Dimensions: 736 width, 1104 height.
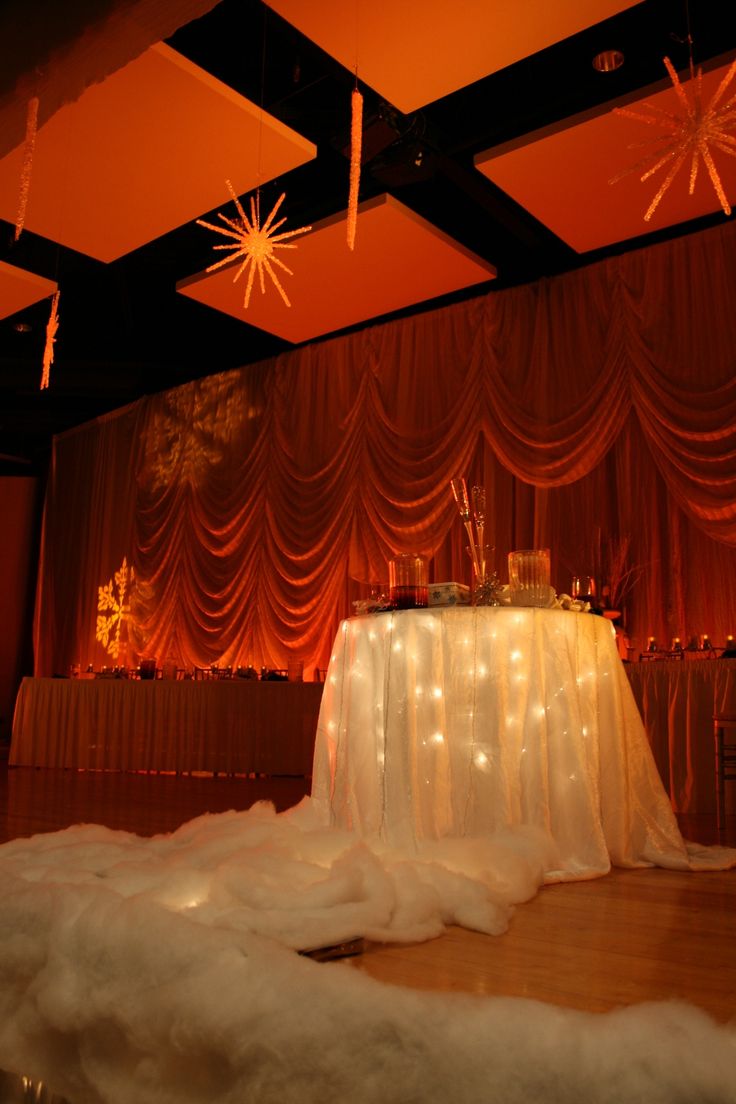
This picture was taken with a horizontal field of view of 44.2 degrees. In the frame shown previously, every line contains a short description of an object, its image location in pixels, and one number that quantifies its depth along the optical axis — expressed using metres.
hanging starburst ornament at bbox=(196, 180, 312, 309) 5.20
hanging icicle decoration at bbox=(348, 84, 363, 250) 3.79
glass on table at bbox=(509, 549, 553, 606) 3.08
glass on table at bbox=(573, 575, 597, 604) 4.18
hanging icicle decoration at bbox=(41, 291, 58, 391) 5.29
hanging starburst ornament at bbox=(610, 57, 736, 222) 4.12
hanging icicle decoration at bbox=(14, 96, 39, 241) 2.65
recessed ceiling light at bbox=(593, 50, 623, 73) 4.99
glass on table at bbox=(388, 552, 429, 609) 3.12
